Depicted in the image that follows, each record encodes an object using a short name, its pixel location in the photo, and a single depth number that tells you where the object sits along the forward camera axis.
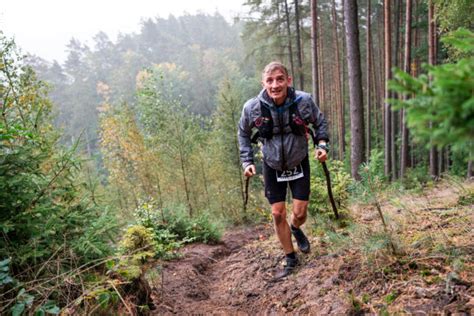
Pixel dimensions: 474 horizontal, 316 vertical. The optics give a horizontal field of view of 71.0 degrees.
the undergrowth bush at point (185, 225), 7.76
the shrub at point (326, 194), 5.04
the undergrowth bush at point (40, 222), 2.61
